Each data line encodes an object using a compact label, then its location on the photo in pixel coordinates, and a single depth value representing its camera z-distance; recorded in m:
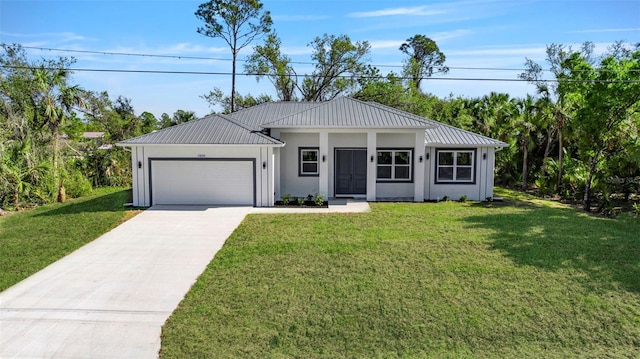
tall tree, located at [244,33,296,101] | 34.31
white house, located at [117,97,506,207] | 16.03
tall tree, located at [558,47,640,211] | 14.78
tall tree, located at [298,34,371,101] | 35.09
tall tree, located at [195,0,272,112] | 30.86
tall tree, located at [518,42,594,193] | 19.47
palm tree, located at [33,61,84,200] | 19.15
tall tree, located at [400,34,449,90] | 49.50
